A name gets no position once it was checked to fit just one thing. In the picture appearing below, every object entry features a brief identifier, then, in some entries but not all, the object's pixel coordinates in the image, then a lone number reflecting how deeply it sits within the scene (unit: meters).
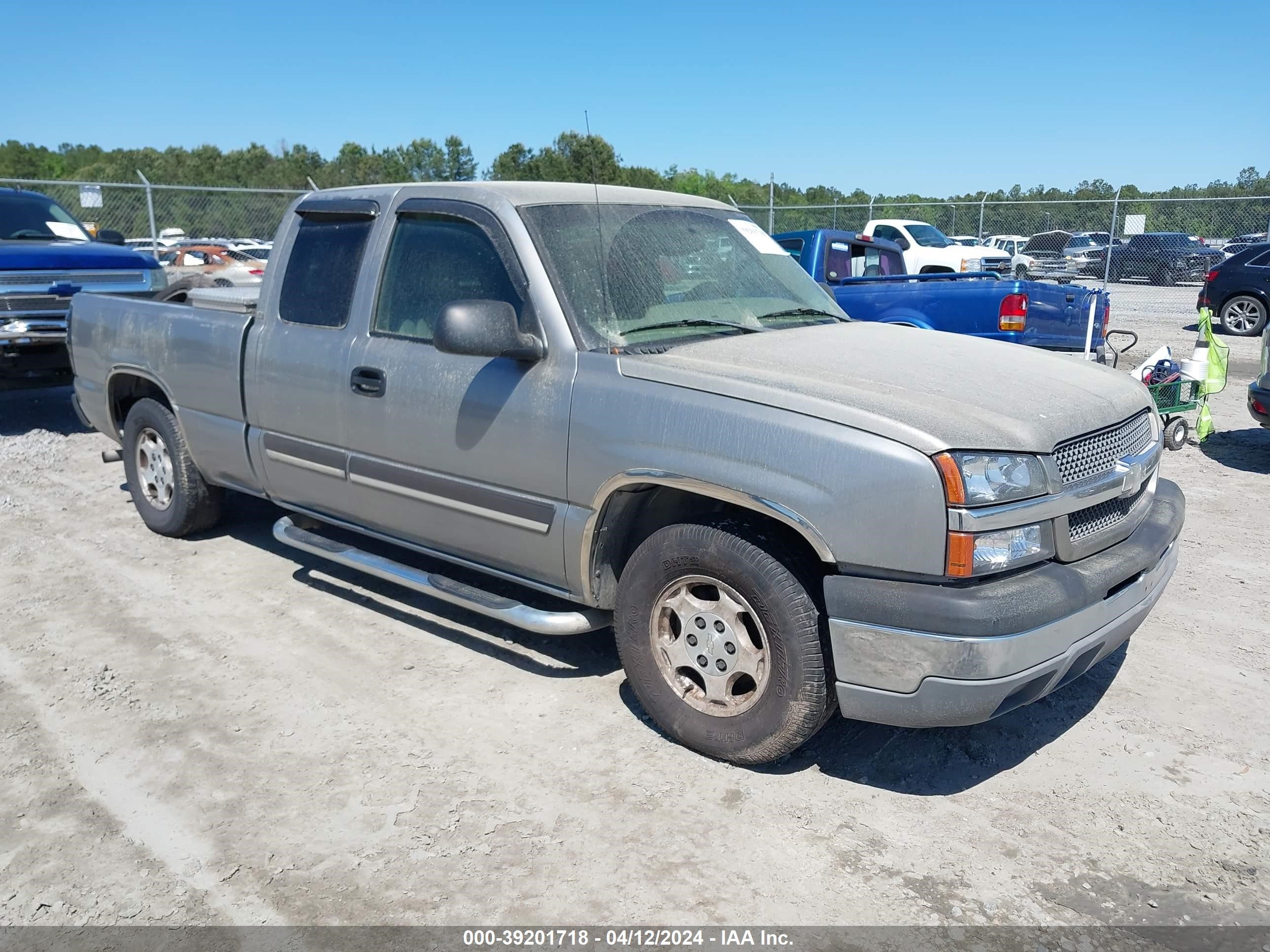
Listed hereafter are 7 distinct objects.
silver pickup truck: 2.95
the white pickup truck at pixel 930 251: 20.73
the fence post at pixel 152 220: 16.14
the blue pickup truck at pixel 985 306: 8.34
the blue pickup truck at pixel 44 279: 8.30
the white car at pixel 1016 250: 24.81
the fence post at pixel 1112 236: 18.95
